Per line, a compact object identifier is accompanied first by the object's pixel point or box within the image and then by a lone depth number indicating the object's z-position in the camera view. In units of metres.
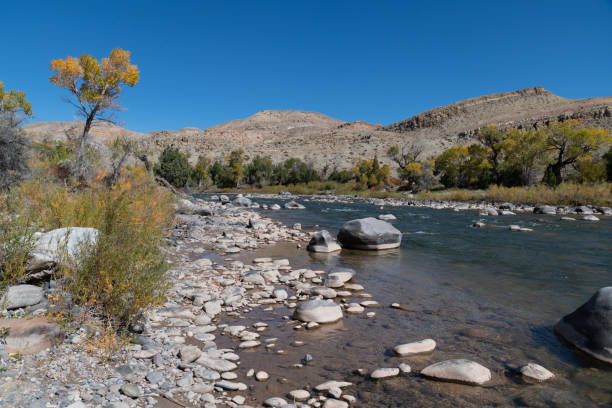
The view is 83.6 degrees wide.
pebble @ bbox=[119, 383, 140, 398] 2.66
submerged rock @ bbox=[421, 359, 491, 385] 3.34
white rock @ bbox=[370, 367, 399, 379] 3.42
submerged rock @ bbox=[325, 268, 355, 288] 6.43
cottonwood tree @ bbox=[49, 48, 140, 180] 14.83
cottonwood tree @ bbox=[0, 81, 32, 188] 8.41
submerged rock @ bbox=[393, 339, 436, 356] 3.91
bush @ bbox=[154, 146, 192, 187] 44.22
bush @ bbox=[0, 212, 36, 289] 3.37
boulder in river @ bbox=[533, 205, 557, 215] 22.20
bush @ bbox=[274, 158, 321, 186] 63.28
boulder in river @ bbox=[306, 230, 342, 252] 9.79
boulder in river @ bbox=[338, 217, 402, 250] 10.23
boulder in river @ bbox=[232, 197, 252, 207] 26.72
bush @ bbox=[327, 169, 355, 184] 60.53
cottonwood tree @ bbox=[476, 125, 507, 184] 44.62
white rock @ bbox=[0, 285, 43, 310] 3.26
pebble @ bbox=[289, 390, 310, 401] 3.03
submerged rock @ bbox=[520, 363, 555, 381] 3.43
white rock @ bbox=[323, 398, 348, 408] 2.90
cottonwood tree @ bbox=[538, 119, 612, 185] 34.25
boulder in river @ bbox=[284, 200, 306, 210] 26.27
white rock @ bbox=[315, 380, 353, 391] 3.17
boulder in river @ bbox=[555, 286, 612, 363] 3.89
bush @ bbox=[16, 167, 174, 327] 3.49
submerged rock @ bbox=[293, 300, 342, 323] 4.76
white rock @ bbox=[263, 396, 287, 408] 2.87
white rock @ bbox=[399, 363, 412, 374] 3.53
